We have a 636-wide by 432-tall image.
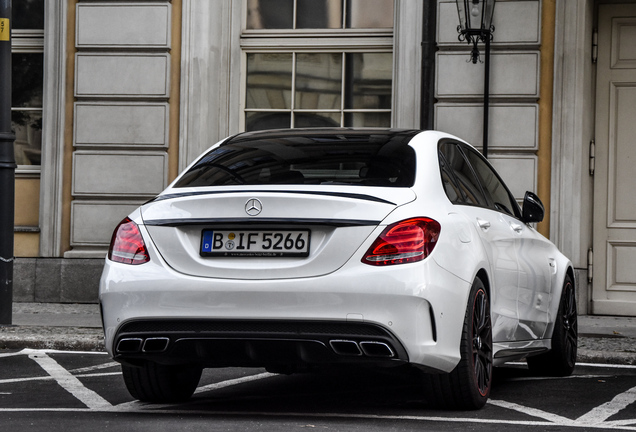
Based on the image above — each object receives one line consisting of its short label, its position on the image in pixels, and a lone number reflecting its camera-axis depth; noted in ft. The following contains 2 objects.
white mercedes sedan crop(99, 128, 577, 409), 25.61
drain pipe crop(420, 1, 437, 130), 62.09
